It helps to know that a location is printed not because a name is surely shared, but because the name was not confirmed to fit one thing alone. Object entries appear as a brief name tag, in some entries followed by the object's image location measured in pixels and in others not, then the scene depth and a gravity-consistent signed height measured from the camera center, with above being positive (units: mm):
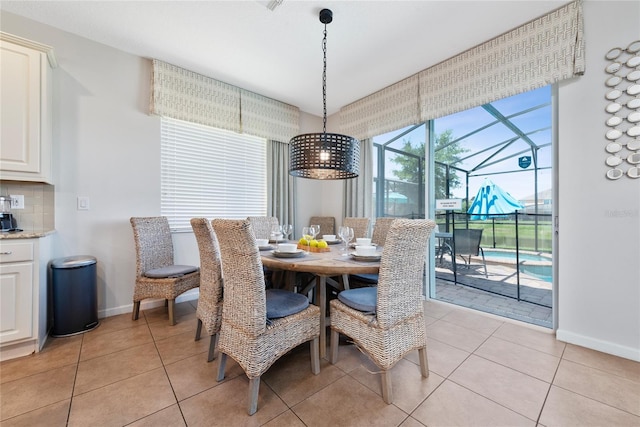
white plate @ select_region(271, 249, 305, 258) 1839 -304
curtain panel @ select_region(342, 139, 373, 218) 3842 +408
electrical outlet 2239 +106
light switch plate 2545 +100
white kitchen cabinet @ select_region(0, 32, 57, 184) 1992 +852
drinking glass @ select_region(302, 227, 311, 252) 2369 -199
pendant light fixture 2016 +504
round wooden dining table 1576 -336
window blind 3148 +548
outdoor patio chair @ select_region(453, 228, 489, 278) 3215 -396
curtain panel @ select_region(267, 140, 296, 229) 3922 +464
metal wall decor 1882 +781
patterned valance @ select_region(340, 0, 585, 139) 2111 +1434
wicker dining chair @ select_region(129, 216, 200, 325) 2471 -593
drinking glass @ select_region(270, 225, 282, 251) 2633 -231
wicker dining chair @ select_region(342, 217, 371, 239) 3021 -152
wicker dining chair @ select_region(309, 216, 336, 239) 4281 -187
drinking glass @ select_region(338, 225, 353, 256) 2162 -182
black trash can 2191 -732
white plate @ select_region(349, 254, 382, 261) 1753 -312
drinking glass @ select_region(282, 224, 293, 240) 2841 -182
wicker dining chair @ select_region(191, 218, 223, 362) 1796 -489
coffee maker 2117 -27
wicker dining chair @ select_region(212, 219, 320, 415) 1377 -623
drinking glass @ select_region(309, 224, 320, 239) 2393 -164
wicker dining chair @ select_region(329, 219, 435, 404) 1434 -599
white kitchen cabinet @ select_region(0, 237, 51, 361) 1812 -622
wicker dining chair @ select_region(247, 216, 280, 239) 3151 -164
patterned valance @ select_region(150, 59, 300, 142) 2955 +1459
